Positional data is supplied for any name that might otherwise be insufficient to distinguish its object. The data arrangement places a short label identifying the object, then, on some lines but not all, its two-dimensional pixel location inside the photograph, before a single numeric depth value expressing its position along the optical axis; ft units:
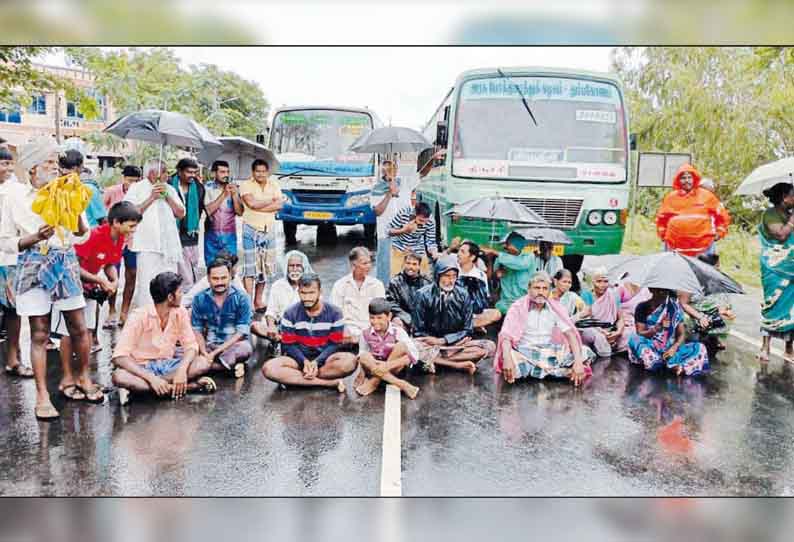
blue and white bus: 41.29
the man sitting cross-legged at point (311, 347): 18.15
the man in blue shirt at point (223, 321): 19.16
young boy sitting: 18.16
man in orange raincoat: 23.90
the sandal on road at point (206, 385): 17.95
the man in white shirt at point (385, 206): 25.77
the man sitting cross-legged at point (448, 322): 20.21
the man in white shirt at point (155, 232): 22.08
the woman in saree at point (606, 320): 22.03
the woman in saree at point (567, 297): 22.36
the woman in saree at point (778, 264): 21.48
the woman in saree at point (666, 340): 20.36
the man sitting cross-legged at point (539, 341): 19.35
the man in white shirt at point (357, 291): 21.26
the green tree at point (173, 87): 39.17
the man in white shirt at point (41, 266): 15.53
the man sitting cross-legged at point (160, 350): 16.99
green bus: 29.07
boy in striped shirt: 24.85
